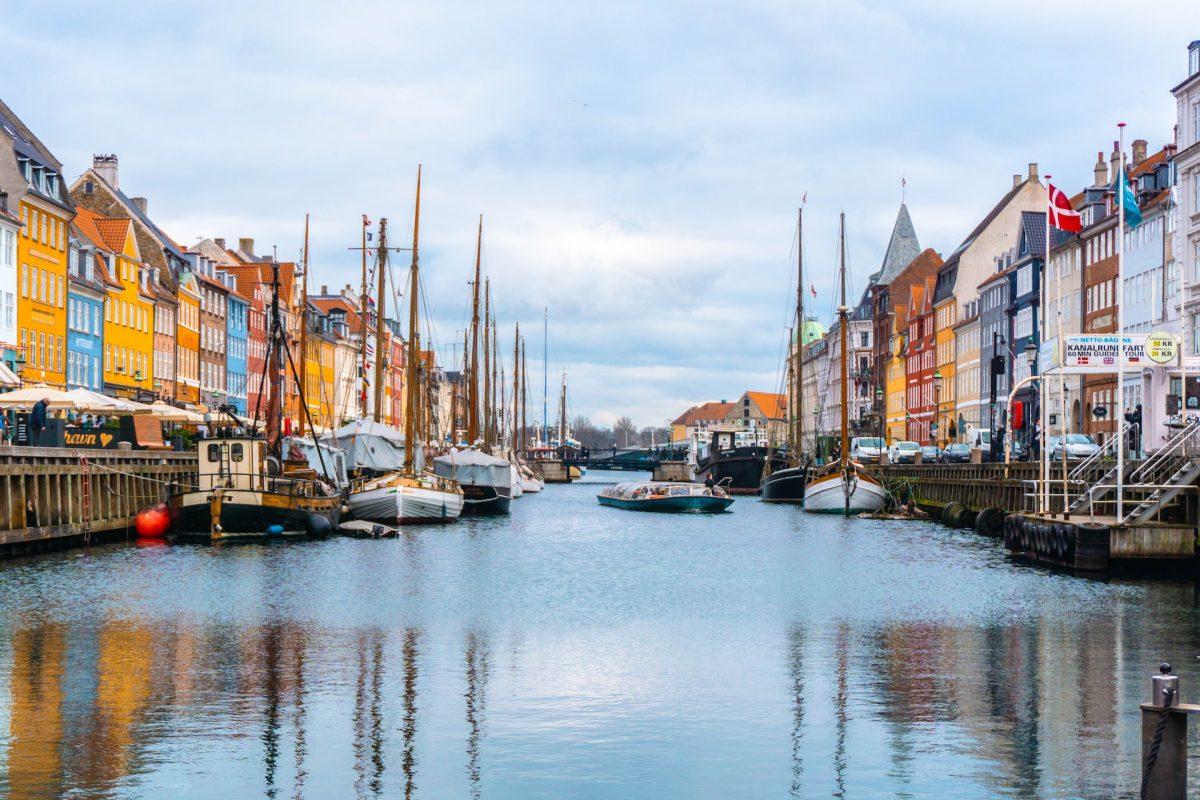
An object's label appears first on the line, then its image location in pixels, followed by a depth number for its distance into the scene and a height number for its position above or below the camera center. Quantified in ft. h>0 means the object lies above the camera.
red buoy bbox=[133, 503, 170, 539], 197.16 -8.91
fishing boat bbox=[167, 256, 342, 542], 192.85 -6.04
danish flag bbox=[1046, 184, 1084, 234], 155.22 +21.78
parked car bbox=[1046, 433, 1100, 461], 220.64 +0.55
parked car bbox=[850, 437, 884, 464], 362.12 +0.10
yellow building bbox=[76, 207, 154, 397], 332.39 +27.34
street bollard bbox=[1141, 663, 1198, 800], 48.03 -8.31
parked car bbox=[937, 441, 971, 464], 301.22 -0.42
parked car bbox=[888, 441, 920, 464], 344.49 -0.25
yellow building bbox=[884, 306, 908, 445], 575.79 +25.26
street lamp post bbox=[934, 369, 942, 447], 473.88 +16.33
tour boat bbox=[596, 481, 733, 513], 330.75 -9.71
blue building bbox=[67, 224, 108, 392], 304.50 +23.80
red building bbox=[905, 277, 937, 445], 519.60 +27.20
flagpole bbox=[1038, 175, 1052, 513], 171.32 -0.91
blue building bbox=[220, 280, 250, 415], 447.01 +27.22
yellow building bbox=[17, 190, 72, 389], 274.57 +25.94
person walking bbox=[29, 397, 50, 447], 174.39 +2.39
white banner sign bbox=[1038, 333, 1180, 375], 151.43 +9.05
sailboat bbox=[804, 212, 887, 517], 292.61 -6.36
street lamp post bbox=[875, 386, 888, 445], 591.99 +18.01
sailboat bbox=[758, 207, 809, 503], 347.97 -5.11
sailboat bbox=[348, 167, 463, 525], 237.66 -6.26
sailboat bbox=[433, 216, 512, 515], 281.58 -3.75
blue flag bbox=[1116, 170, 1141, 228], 148.15 +21.57
